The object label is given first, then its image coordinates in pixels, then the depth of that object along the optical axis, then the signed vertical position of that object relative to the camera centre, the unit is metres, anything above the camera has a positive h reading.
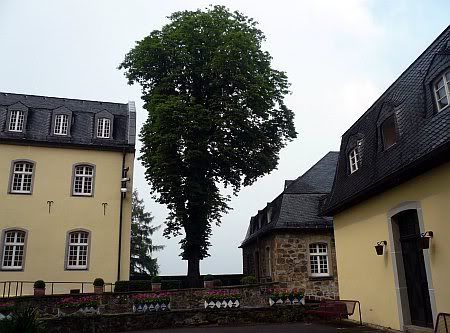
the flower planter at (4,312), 13.38 -1.17
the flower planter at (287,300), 15.27 -1.10
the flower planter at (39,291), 16.37 -0.61
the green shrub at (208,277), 21.05 -0.24
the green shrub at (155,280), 18.92 -0.30
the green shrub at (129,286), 17.80 -0.51
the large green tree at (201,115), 20.95 +8.30
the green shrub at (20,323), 7.47 -0.88
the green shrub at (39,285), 16.45 -0.36
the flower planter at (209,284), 17.80 -0.50
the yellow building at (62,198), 19.08 +3.83
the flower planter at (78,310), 14.46 -1.24
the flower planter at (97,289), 17.30 -0.60
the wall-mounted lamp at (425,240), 8.62 +0.60
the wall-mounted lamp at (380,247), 10.86 +0.59
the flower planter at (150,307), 14.67 -1.19
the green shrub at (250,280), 18.16 -0.37
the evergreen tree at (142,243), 40.06 +3.05
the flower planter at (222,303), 15.05 -1.14
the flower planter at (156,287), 17.72 -0.58
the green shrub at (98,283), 17.20 -0.34
